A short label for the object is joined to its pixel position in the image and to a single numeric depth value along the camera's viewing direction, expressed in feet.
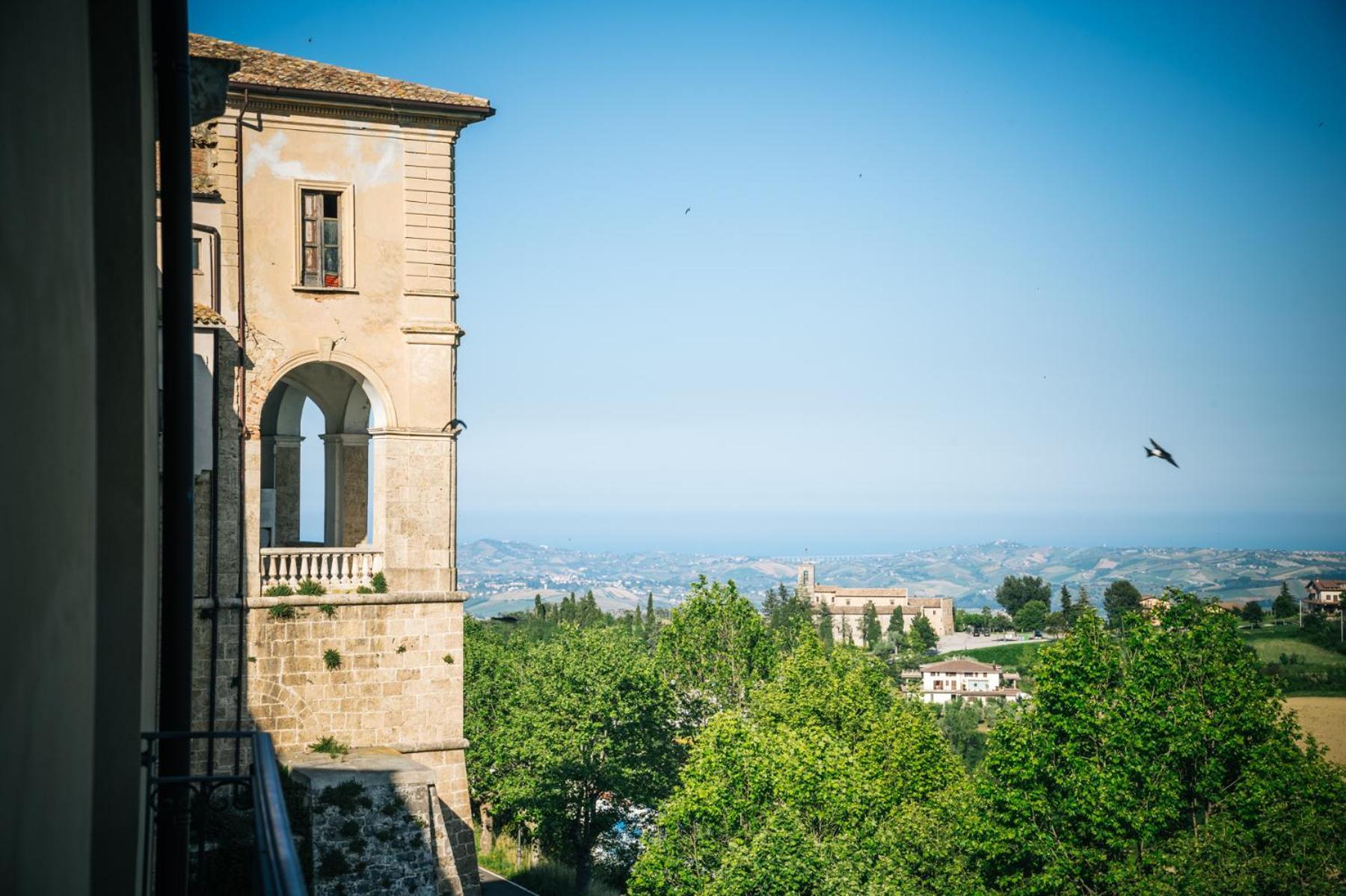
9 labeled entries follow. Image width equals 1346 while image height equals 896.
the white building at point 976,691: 546.10
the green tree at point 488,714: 178.70
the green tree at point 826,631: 586.86
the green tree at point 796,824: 103.19
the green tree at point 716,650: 194.08
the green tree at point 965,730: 317.01
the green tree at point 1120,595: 571.28
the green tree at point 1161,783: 96.68
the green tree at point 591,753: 150.00
